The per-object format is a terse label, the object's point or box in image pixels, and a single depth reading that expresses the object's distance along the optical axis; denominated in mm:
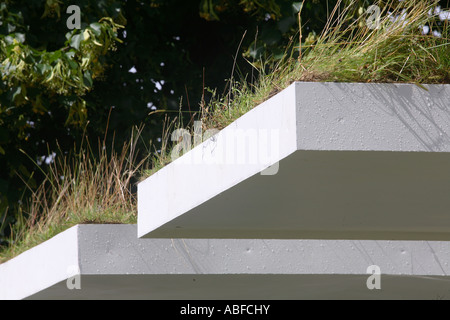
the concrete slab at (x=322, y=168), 6105
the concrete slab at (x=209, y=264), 11016
